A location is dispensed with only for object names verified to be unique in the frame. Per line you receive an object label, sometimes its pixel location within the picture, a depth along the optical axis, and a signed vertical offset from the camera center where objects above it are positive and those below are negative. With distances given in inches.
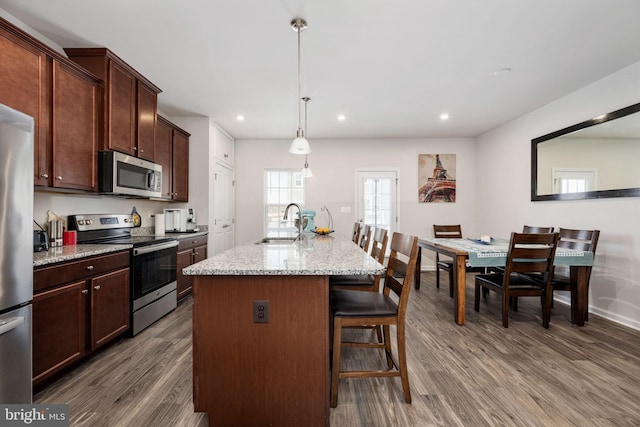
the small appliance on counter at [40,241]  80.1 -8.6
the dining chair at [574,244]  110.7 -13.0
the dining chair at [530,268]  104.1 -20.7
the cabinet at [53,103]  71.4 +30.2
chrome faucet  116.0 -5.9
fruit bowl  135.5 -9.2
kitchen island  54.0 -25.4
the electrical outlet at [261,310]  53.8 -18.4
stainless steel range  102.0 -19.4
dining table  107.8 -19.9
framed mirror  111.4 +23.4
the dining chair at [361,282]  87.1 -21.5
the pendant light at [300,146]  100.7 +22.8
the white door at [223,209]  179.5 +1.1
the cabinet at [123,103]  100.6 +41.6
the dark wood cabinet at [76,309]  67.9 -26.6
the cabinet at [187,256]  134.9 -22.1
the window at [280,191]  220.4 +15.5
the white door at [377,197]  220.5 +11.1
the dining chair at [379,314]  62.3 -22.2
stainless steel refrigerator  51.8 -8.0
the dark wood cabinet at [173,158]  142.3 +27.7
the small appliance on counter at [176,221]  155.0 -5.3
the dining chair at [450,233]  166.4 -14.1
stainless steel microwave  99.8 +13.5
